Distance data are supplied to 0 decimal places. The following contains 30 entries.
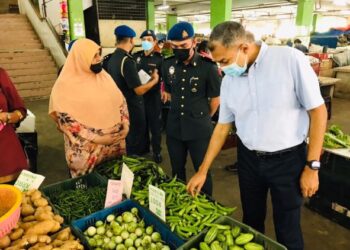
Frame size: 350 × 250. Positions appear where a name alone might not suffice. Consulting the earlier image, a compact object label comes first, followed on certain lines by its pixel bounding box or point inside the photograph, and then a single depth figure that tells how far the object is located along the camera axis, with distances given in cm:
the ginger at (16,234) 153
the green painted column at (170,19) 2145
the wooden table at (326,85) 684
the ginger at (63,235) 161
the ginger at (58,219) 174
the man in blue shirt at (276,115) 161
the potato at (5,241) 145
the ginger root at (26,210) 177
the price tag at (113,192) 196
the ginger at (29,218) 172
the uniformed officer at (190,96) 263
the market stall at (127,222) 158
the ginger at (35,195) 189
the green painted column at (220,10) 1190
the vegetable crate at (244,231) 152
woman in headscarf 232
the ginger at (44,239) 152
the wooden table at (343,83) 884
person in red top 224
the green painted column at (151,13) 1378
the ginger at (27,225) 162
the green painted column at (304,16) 1423
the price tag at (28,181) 207
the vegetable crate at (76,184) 223
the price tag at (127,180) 202
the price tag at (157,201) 176
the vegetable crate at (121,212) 171
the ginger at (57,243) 154
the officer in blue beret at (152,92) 447
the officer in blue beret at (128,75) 368
